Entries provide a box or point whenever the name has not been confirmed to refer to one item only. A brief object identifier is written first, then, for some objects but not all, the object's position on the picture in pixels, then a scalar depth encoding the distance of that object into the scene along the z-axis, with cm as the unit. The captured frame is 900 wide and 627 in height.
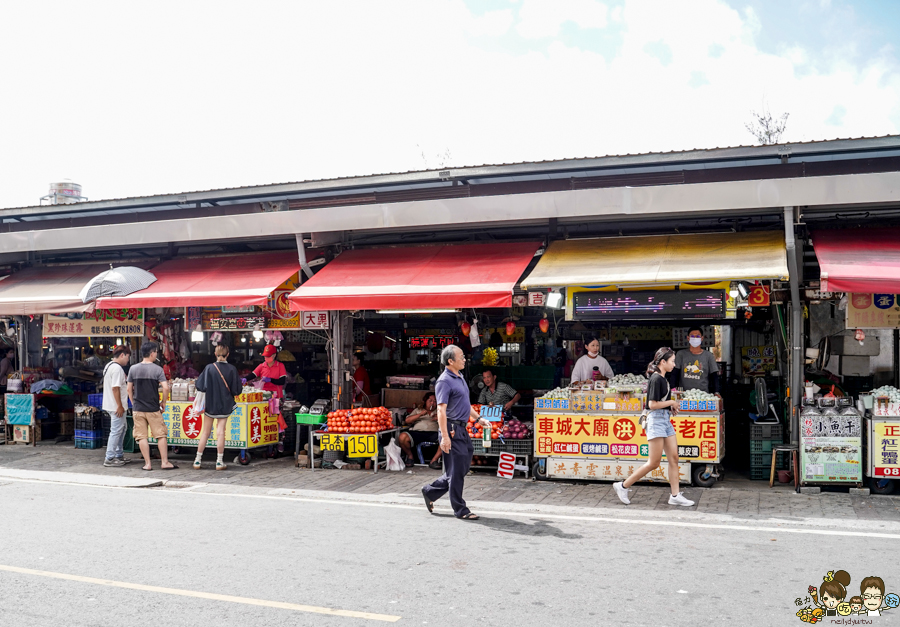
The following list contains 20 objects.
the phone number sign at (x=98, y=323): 1431
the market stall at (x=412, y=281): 1038
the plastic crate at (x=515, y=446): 1088
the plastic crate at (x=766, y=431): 1050
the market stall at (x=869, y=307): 864
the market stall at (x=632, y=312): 971
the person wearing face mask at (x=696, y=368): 1080
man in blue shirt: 806
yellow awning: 930
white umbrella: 1264
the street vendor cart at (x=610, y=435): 991
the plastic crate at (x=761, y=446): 1051
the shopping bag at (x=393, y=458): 1163
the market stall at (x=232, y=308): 1206
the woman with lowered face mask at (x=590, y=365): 1184
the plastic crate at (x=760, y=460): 1052
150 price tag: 1153
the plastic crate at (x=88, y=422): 1430
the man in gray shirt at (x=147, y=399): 1189
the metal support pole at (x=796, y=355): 982
